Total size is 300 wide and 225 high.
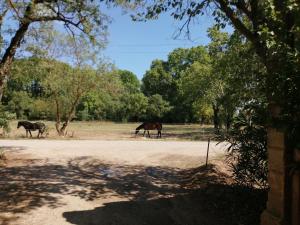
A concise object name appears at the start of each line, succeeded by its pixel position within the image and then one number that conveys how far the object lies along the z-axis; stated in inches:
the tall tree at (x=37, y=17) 306.3
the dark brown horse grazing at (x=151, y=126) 802.2
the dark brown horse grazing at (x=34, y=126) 664.1
